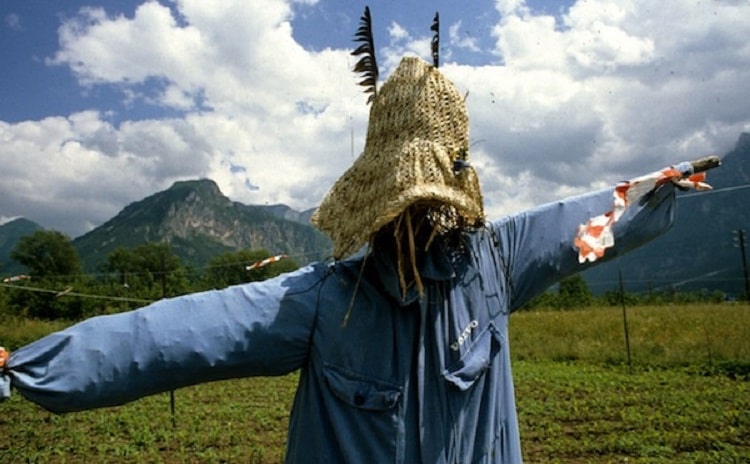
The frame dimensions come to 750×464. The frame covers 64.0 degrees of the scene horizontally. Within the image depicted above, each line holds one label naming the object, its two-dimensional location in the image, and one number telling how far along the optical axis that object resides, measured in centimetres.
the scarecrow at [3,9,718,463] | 132
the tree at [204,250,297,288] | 3831
